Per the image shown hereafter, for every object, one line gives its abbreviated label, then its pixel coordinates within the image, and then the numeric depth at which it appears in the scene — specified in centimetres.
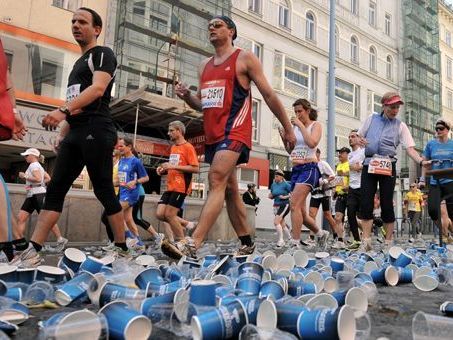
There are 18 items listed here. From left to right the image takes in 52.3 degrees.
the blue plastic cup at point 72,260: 306
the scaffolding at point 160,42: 1791
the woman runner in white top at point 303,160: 576
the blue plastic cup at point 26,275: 252
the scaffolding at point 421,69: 3488
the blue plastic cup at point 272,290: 211
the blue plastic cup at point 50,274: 257
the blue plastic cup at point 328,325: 153
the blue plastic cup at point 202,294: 188
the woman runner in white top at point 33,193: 703
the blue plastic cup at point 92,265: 278
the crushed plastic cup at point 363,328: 175
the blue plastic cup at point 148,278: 234
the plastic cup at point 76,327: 143
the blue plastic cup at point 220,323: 156
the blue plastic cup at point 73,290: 228
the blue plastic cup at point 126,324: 155
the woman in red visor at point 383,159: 559
